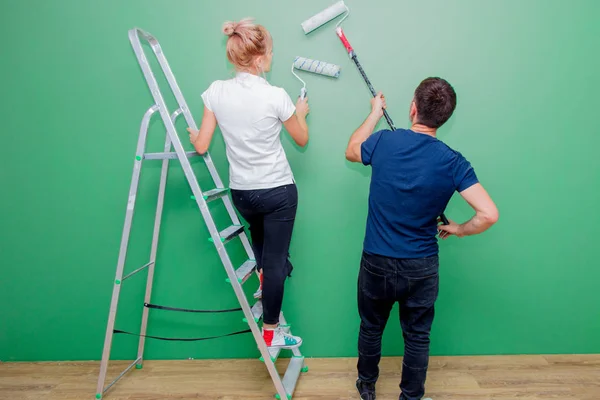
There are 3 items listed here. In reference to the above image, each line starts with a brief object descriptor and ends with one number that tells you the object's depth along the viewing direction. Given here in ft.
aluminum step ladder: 5.32
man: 4.70
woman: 5.06
